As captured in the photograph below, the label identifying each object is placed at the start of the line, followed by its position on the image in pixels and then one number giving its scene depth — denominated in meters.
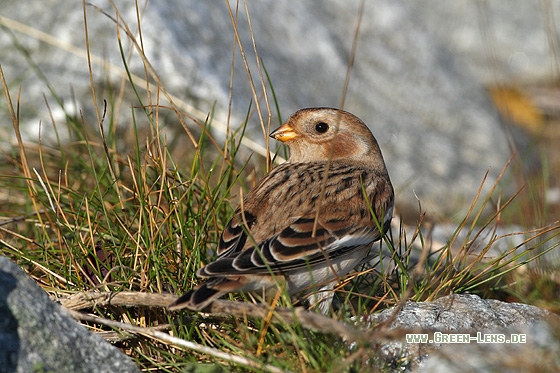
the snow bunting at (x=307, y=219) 5.52
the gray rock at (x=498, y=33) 16.45
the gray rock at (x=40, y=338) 4.53
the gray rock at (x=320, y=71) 10.00
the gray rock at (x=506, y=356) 4.43
